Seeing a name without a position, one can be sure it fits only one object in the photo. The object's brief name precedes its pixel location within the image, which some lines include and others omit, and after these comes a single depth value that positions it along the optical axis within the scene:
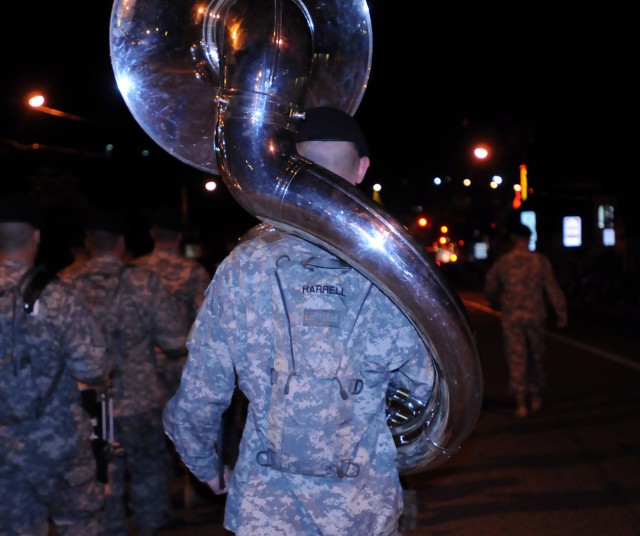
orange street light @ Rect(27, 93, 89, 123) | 15.06
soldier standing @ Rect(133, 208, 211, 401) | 5.79
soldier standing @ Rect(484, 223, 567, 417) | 8.50
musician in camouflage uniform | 2.34
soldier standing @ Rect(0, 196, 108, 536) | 3.71
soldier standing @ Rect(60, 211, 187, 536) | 5.02
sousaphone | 2.17
